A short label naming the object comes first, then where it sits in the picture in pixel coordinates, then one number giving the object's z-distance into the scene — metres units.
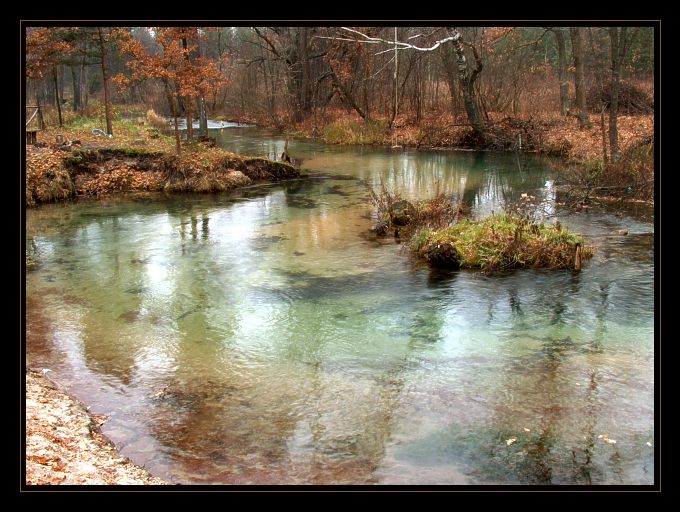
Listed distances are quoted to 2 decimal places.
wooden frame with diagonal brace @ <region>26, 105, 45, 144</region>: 22.89
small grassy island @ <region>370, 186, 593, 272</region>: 13.15
